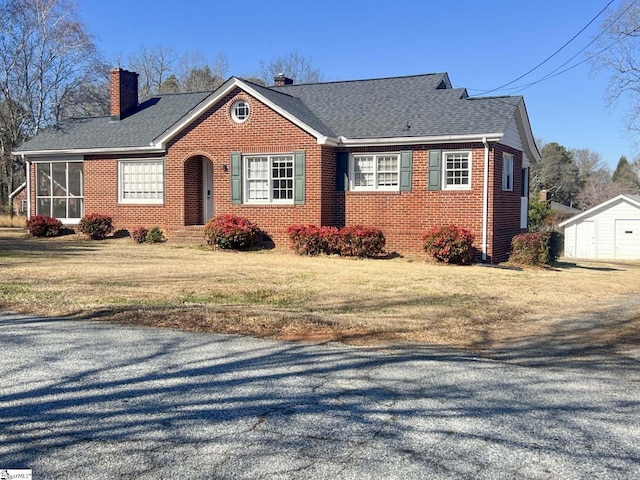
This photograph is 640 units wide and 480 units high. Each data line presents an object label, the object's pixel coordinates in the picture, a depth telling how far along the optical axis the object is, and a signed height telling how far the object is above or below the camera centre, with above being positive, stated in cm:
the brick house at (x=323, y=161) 1808 +212
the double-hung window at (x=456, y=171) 1794 +168
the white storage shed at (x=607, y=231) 4031 -20
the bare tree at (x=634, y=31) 2131 +692
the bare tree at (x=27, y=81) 3531 +872
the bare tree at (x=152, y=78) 5569 +1349
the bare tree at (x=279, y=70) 5722 +1450
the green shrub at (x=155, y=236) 2094 -37
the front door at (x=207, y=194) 2167 +113
